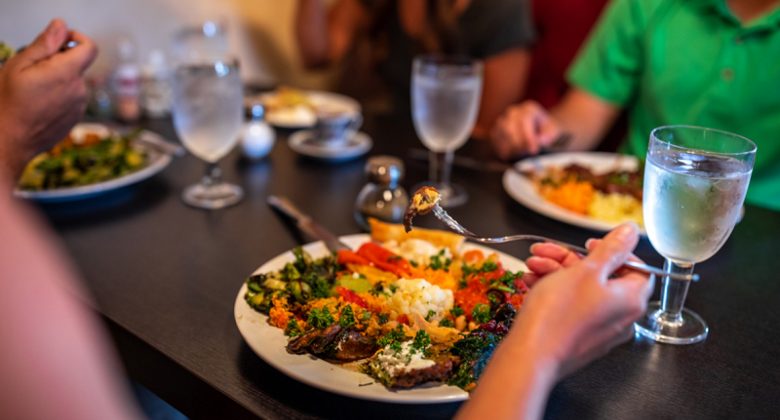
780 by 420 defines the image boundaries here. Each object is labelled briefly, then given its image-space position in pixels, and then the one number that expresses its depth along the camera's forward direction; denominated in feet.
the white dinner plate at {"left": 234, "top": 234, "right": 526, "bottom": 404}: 2.33
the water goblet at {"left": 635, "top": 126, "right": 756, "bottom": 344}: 2.86
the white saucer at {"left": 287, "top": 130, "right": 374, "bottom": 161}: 5.61
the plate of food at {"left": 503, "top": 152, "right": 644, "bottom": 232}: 4.46
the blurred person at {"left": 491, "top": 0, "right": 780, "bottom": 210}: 5.90
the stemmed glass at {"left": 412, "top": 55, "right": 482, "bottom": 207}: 4.84
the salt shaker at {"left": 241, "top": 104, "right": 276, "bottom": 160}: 5.57
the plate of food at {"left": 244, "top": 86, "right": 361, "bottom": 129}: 6.69
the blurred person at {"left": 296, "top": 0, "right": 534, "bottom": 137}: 9.20
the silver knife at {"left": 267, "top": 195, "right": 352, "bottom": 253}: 3.59
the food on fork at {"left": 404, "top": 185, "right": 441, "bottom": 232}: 2.92
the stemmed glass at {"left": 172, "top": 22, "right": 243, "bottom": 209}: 4.64
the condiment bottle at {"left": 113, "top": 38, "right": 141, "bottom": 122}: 6.88
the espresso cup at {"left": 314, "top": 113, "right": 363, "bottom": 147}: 5.79
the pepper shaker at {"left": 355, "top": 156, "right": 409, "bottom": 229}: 4.23
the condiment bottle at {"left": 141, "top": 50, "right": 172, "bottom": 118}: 7.04
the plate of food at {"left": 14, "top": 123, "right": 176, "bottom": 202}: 4.51
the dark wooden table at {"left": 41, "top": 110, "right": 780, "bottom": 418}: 2.62
